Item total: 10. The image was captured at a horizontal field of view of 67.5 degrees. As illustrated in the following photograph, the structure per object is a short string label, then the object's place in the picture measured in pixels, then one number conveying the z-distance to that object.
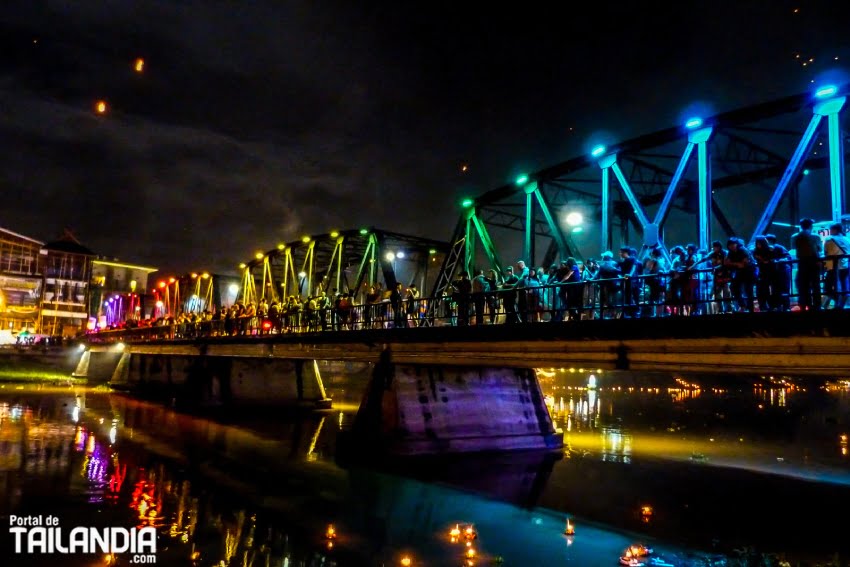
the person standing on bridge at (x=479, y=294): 19.23
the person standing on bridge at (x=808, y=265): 11.95
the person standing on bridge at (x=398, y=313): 23.28
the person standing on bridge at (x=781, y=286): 12.41
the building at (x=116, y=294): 97.31
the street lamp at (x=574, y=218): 29.81
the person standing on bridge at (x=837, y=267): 11.57
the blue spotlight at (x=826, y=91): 16.08
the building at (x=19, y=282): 81.38
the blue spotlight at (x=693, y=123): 19.41
